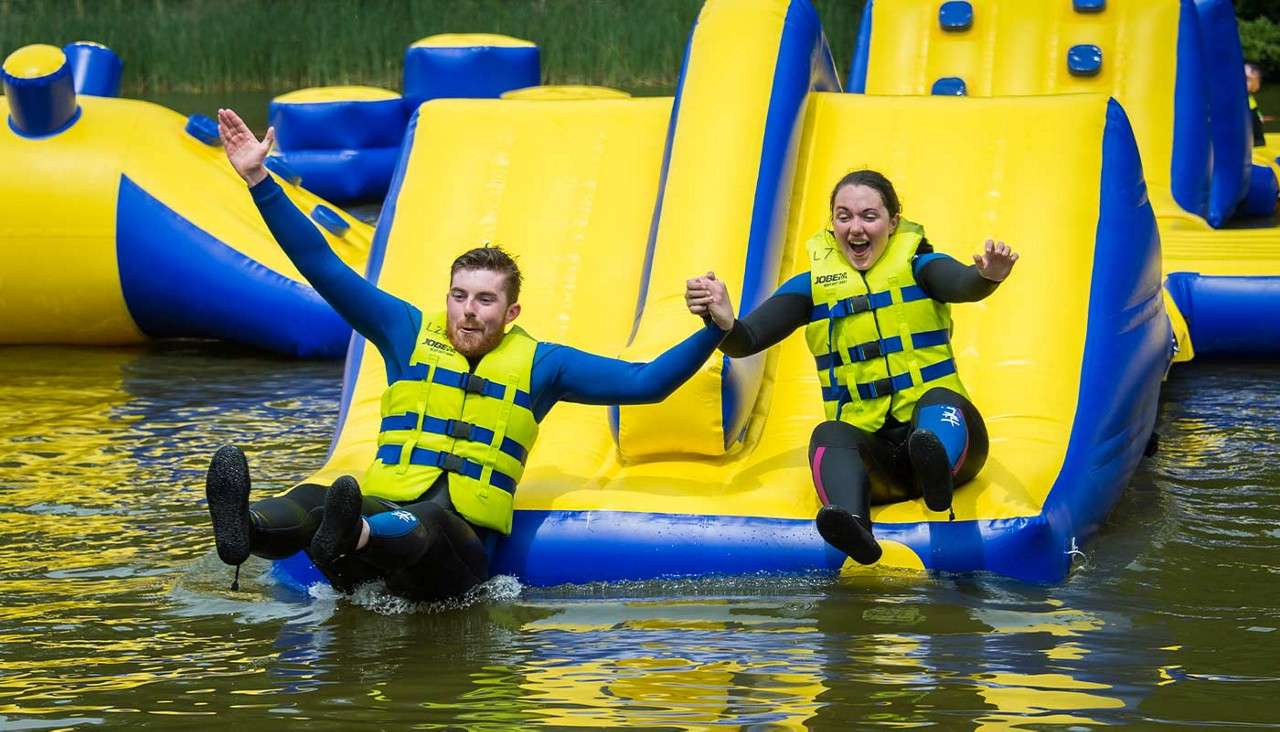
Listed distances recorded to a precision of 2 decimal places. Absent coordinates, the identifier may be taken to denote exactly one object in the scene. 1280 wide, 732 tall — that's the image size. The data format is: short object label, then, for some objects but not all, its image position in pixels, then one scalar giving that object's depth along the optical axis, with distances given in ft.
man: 23.68
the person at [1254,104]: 58.23
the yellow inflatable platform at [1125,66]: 47.34
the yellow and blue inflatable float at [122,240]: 42.93
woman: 24.63
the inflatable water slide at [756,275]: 24.70
